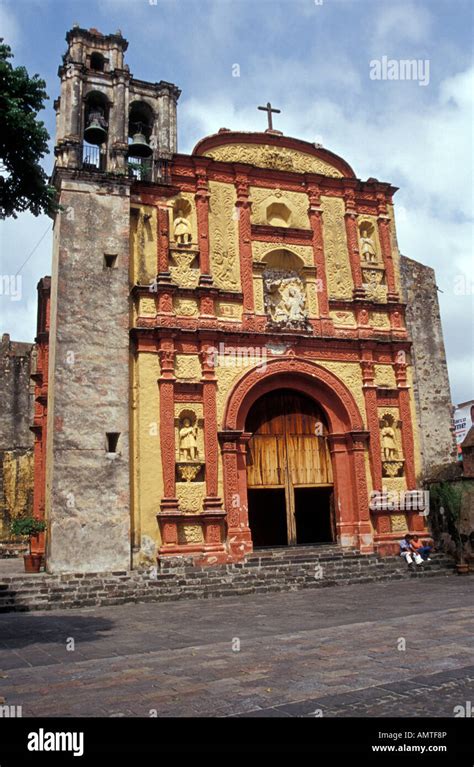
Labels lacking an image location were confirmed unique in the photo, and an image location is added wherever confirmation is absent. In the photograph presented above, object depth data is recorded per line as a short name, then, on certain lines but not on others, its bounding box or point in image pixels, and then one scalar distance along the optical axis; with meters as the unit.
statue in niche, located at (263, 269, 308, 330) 16.80
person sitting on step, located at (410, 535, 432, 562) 15.62
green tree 7.69
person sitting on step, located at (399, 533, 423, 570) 15.37
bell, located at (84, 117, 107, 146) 16.33
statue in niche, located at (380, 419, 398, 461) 16.83
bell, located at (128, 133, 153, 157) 16.53
